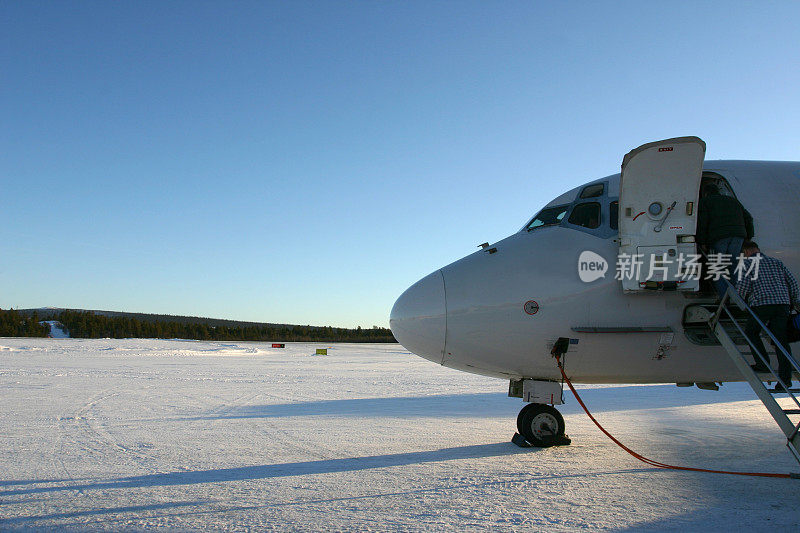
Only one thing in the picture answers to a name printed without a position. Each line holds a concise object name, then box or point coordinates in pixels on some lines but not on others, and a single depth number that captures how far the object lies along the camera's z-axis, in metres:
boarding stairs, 5.31
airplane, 6.79
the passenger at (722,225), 6.50
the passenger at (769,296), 5.93
